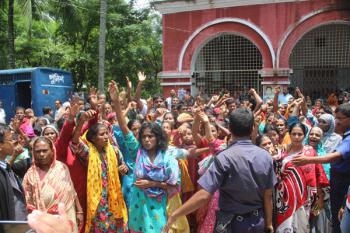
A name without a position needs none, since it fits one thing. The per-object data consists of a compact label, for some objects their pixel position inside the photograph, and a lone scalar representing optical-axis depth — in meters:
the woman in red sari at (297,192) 4.20
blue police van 14.68
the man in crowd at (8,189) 3.30
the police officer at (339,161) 3.59
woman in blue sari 4.28
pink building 15.01
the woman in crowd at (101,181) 4.26
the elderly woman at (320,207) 4.56
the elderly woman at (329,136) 5.22
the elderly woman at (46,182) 3.74
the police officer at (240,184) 3.05
